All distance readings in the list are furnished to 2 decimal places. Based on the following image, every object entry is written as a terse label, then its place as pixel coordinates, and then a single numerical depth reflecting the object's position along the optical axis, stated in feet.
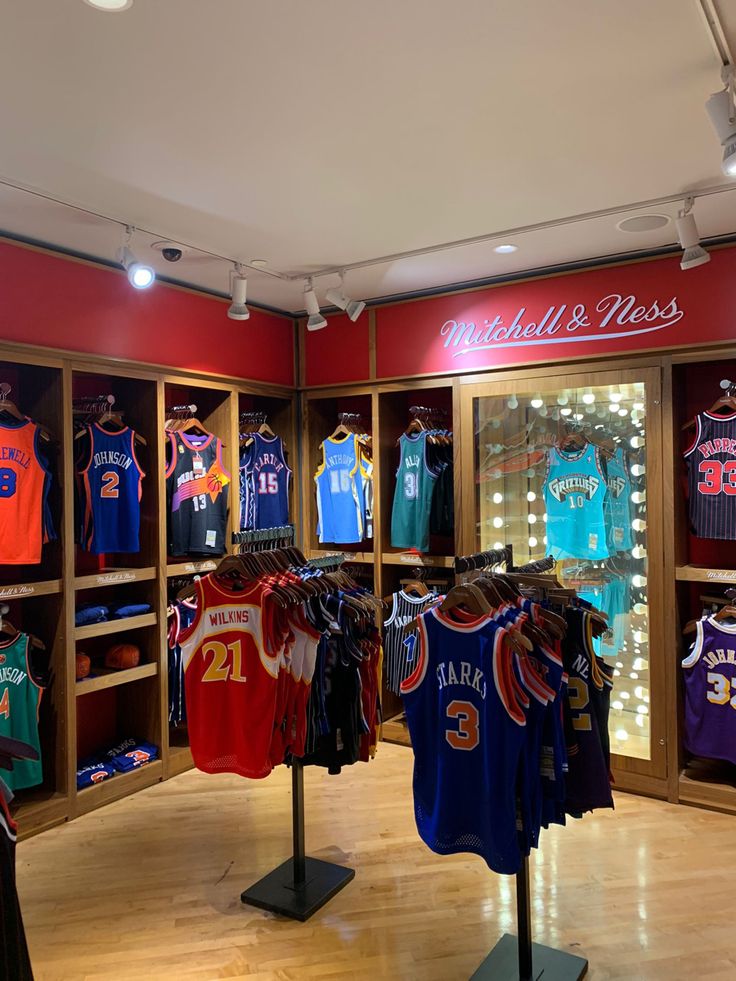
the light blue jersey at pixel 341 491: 15.43
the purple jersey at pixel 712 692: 11.69
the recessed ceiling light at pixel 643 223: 11.06
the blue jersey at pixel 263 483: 15.17
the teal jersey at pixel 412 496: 14.60
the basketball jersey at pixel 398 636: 14.24
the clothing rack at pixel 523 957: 7.56
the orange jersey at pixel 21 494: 11.04
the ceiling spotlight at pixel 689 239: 10.18
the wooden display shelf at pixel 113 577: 12.12
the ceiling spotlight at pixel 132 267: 10.89
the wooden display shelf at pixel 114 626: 12.08
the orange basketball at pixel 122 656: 12.95
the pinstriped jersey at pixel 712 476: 11.80
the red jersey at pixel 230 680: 8.27
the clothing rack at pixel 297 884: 9.09
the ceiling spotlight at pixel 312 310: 13.48
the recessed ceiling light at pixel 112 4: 5.93
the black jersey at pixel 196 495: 13.64
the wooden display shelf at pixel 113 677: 12.09
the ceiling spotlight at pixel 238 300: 12.59
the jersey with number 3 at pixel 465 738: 6.63
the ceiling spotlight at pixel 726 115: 6.89
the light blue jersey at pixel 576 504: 12.91
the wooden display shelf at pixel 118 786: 12.05
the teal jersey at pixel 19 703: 11.09
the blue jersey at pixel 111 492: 12.39
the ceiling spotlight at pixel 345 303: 13.19
